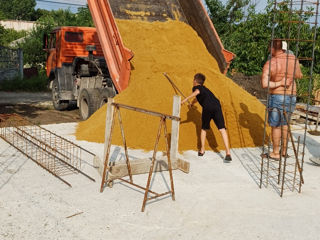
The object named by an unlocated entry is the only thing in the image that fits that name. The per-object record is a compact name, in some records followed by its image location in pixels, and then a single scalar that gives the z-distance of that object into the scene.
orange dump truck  8.02
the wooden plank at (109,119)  4.82
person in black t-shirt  6.26
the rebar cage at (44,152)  5.57
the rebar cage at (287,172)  4.39
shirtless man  5.63
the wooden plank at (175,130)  5.26
